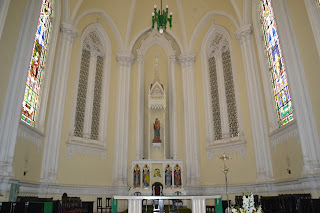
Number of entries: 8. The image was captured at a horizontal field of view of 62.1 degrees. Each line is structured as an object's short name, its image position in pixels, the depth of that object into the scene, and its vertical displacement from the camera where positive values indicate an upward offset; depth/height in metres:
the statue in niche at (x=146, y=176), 13.35 +0.92
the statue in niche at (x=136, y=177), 13.34 +0.90
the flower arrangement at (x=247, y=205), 3.81 -0.14
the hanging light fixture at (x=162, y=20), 11.23 +7.05
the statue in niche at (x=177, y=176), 13.32 +0.93
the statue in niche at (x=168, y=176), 13.34 +0.94
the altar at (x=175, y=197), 6.84 -0.15
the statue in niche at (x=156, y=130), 15.18 +3.58
